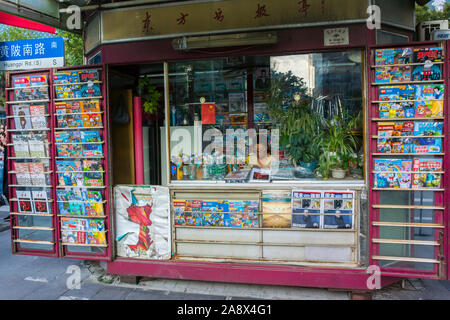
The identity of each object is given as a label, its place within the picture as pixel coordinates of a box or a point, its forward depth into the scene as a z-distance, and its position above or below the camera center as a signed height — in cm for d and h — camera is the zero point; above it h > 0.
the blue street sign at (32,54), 438 +122
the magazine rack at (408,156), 342 -20
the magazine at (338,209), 369 -78
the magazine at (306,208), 375 -78
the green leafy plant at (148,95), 490 +71
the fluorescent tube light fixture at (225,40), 362 +112
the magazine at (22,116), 432 +37
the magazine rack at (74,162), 411 -23
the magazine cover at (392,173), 350 -37
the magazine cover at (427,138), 342 -1
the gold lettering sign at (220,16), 361 +142
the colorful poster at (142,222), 412 -100
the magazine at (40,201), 432 -74
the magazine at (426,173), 344 -37
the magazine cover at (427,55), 340 +85
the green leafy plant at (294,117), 420 +28
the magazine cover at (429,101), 341 +37
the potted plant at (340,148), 398 -12
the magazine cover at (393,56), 346 +86
